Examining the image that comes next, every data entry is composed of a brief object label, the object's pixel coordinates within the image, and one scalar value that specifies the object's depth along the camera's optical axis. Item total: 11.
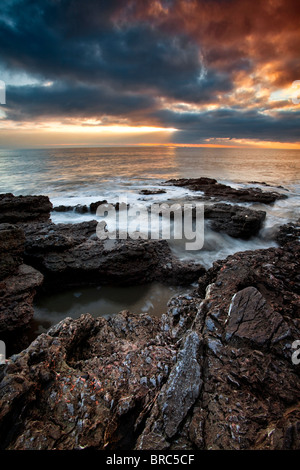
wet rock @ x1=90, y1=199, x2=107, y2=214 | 12.93
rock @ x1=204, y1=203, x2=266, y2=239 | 9.80
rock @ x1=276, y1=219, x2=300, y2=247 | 9.16
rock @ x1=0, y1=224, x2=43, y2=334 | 4.65
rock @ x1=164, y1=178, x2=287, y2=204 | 15.32
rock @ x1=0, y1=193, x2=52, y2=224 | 9.25
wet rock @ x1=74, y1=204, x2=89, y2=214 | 12.83
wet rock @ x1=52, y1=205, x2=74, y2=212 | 12.98
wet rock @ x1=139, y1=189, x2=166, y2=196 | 18.09
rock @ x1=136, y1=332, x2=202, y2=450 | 2.15
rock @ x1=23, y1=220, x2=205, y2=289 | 6.59
